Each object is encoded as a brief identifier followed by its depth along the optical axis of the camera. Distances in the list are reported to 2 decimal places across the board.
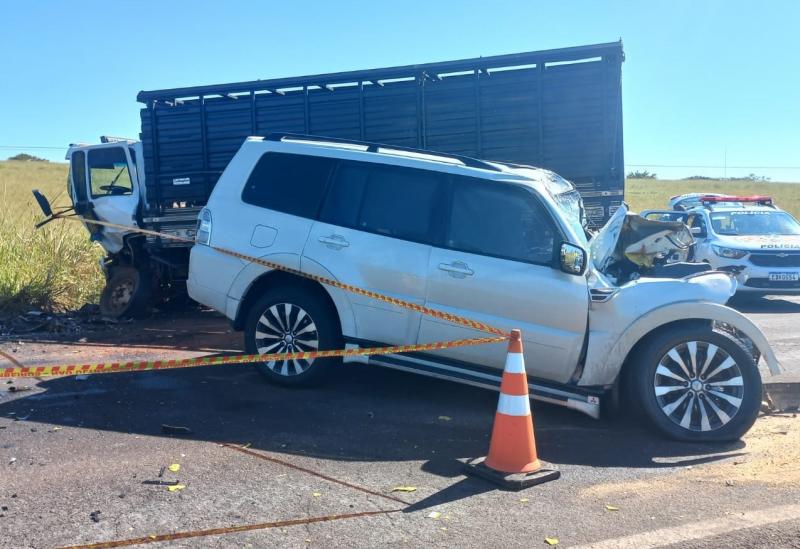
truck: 9.56
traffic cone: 4.75
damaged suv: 5.64
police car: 12.87
